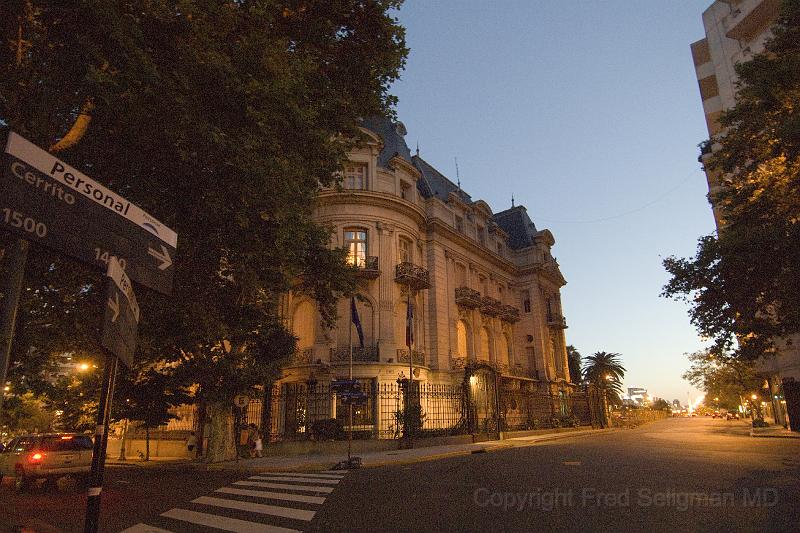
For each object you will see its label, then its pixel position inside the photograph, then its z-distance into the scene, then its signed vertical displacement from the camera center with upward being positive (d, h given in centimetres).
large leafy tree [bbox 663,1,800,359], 1590 +641
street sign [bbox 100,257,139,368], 384 +77
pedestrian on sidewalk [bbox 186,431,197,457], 2373 -172
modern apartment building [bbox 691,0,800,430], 3325 +2767
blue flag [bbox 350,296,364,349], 2599 +450
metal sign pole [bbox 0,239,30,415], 439 +106
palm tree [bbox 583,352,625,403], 5538 +256
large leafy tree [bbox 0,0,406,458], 769 +505
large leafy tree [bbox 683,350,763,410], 4716 +149
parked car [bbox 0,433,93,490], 1245 -118
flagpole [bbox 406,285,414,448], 2300 +391
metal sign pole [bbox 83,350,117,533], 381 -31
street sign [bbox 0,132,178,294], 391 +168
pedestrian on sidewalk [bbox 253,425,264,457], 1944 -161
